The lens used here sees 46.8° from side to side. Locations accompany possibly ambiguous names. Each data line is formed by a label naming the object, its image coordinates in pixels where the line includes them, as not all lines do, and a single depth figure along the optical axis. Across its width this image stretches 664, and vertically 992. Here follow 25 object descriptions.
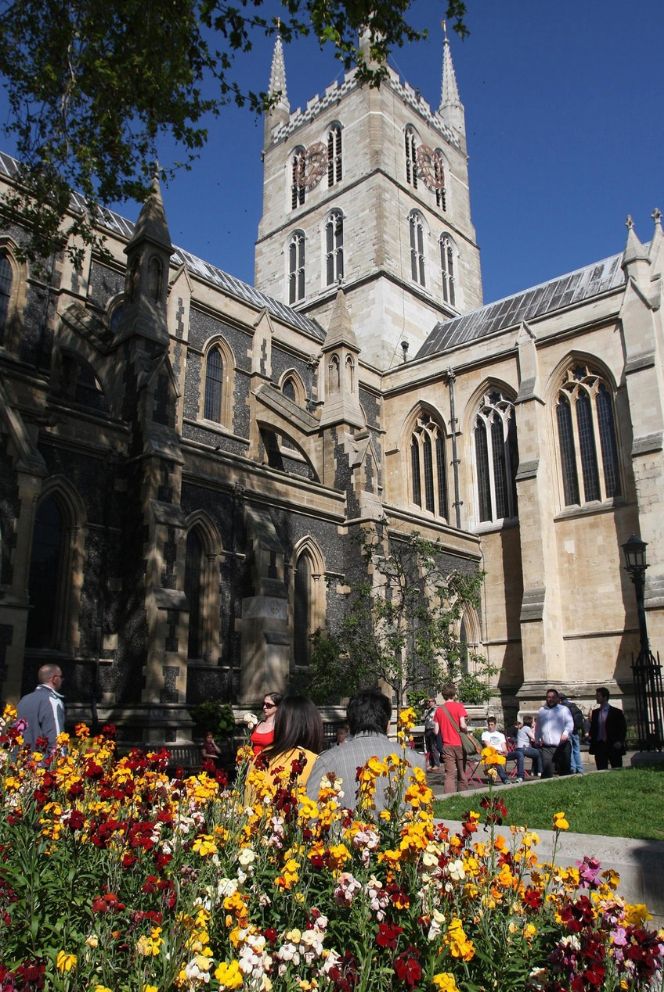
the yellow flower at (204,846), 2.87
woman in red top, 5.29
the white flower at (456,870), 2.83
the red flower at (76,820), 3.15
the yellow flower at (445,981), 2.21
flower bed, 2.44
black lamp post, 12.94
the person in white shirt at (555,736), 11.30
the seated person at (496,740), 13.29
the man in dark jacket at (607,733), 11.23
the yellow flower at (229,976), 2.00
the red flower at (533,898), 2.74
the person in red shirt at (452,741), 10.95
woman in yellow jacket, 4.26
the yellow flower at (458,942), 2.47
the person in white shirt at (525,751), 12.88
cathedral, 13.27
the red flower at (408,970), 2.21
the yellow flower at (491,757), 3.47
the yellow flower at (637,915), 2.46
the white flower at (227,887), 2.64
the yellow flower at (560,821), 3.06
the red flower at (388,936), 2.34
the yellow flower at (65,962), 2.36
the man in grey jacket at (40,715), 6.89
